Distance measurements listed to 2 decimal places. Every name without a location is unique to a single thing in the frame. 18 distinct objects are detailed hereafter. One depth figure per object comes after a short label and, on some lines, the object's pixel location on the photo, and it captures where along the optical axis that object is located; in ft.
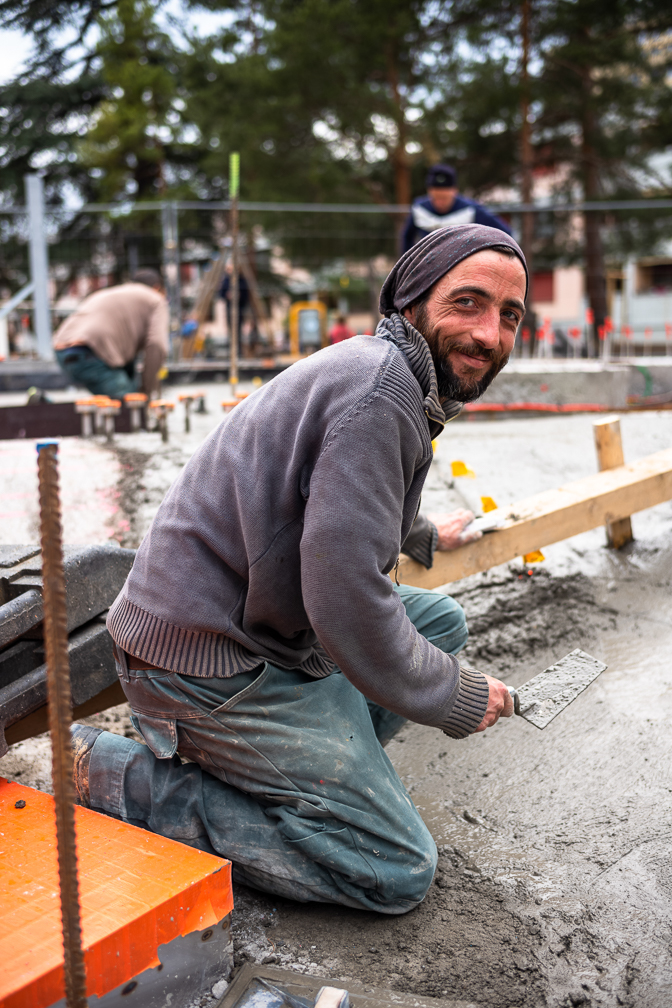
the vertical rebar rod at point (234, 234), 19.43
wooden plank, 8.35
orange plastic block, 4.08
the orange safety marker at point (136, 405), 17.51
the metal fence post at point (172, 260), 30.68
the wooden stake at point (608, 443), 11.46
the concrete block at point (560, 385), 23.35
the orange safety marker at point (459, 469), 11.43
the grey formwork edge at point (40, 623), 5.94
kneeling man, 4.94
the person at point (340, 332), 40.68
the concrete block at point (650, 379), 26.32
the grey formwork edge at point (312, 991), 4.69
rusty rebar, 3.44
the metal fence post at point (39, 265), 30.68
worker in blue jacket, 16.70
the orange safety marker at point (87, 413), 16.21
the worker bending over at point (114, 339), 19.53
